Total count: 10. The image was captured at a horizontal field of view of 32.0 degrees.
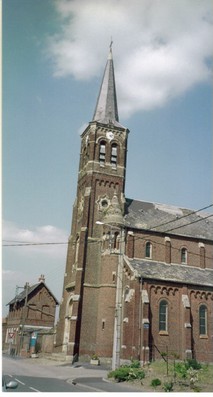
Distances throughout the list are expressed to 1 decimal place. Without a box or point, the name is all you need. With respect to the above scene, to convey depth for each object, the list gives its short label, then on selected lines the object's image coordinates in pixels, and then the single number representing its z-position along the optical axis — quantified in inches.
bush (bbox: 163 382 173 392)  609.2
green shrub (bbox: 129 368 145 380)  738.1
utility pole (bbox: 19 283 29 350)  1832.8
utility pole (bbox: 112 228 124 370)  803.4
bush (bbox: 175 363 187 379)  685.5
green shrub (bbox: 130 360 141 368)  898.6
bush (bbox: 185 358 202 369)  1046.8
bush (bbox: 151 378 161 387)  658.8
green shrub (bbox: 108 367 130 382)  740.6
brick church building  1203.9
